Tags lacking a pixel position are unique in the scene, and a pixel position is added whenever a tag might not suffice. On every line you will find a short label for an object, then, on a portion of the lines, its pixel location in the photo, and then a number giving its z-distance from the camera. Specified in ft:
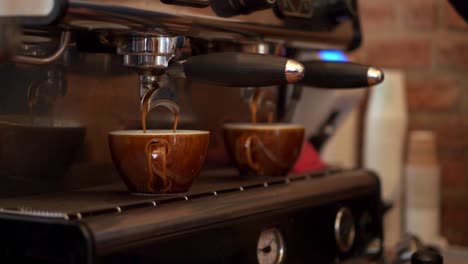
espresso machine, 2.67
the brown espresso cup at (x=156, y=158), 3.01
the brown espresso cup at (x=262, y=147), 3.59
